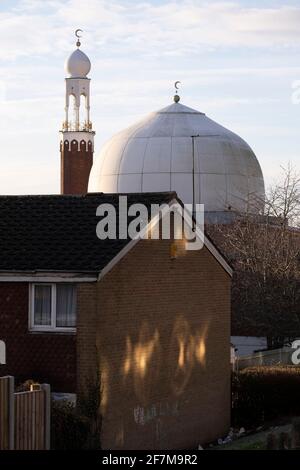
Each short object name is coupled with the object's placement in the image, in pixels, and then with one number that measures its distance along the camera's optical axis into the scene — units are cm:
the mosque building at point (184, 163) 7025
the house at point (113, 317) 2720
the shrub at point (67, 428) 2578
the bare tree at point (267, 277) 5003
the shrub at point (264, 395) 3638
